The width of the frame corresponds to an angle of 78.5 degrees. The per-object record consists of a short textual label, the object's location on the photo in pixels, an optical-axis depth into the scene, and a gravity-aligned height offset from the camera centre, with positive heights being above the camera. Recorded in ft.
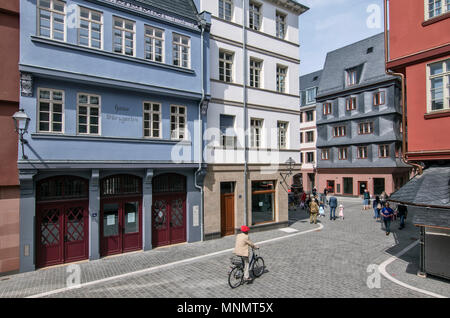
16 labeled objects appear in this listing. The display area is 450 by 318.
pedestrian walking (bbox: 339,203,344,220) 69.27 -12.36
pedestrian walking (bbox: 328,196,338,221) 67.67 -10.38
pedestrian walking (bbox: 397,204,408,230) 57.93 -10.83
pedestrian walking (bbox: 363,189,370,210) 85.20 -12.10
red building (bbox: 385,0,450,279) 30.27 +6.67
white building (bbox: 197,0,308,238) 50.31 +10.32
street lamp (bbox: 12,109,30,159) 31.68 +4.88
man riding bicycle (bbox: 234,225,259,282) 28.94 -8.54
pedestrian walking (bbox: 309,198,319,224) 63.00 -10.96
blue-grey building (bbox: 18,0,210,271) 34.37 +5.54
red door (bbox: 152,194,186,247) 44.42 -9.22
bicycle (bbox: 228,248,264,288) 29.07 -11.75
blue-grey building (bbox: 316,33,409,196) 103.40 +16.22
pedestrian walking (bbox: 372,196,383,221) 66.39 -12.07
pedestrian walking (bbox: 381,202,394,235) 51.60 -9.77
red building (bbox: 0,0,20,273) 33.01 +2.96
